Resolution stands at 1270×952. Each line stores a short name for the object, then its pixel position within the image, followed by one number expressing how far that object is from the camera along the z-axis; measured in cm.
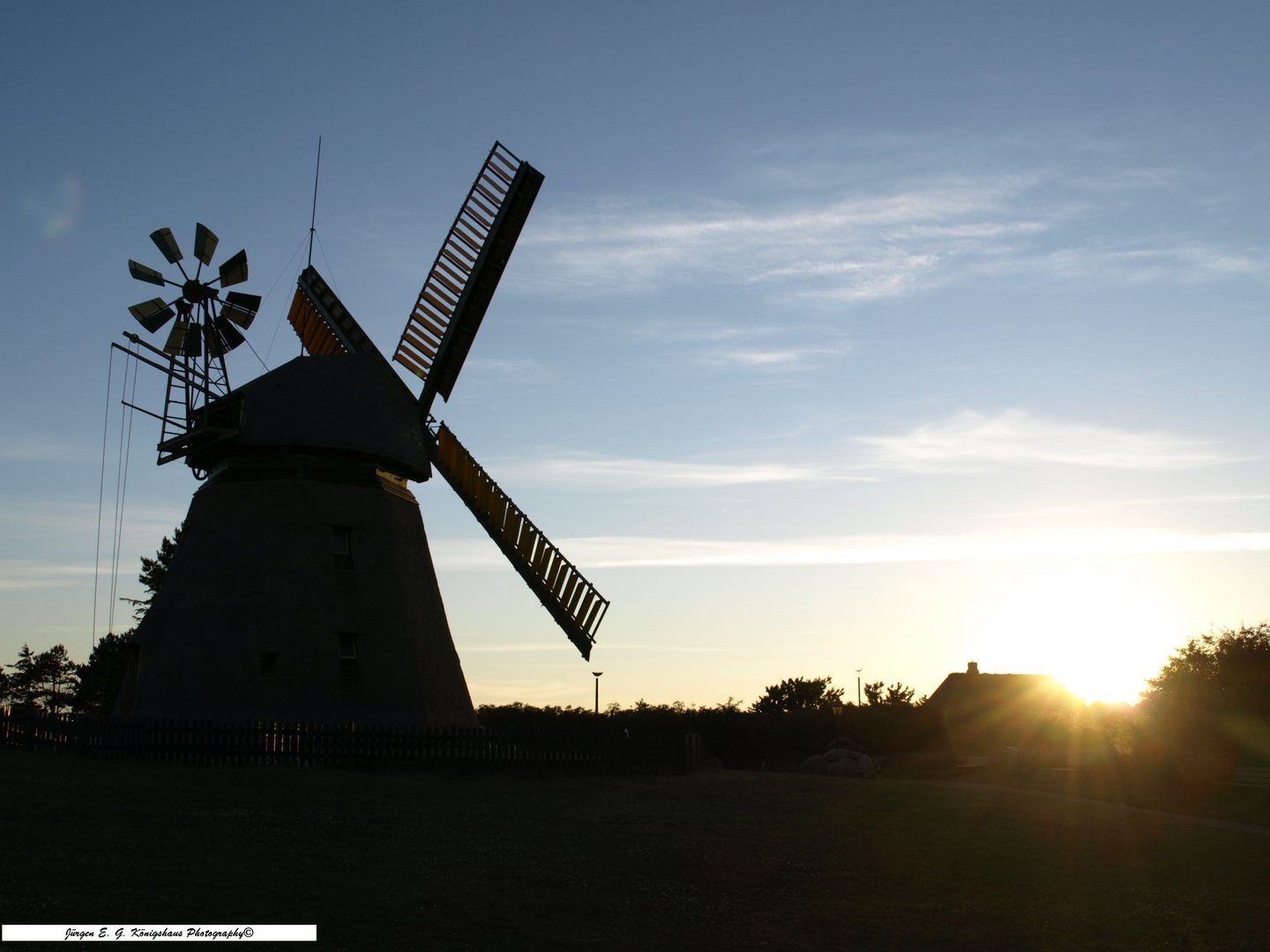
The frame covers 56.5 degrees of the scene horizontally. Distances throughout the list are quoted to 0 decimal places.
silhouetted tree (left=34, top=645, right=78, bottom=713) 8324
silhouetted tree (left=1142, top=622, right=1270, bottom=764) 4031
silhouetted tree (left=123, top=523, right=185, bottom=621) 5512
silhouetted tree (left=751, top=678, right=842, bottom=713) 7025
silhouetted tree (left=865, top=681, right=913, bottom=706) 7574
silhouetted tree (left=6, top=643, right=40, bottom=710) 8225
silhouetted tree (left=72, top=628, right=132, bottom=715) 5109
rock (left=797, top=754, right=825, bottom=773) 3525
